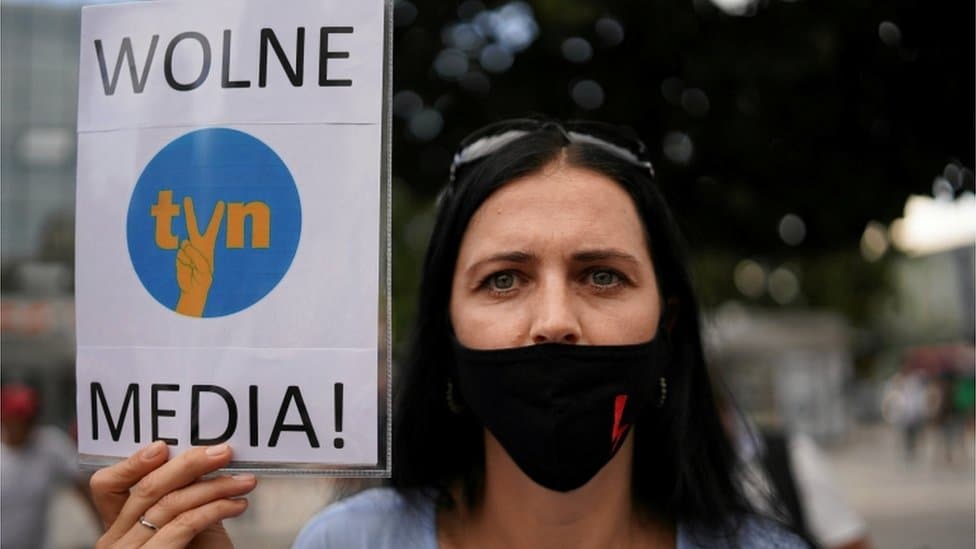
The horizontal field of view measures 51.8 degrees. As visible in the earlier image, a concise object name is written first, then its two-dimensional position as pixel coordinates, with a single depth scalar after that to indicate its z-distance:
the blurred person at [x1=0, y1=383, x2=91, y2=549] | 5.98
